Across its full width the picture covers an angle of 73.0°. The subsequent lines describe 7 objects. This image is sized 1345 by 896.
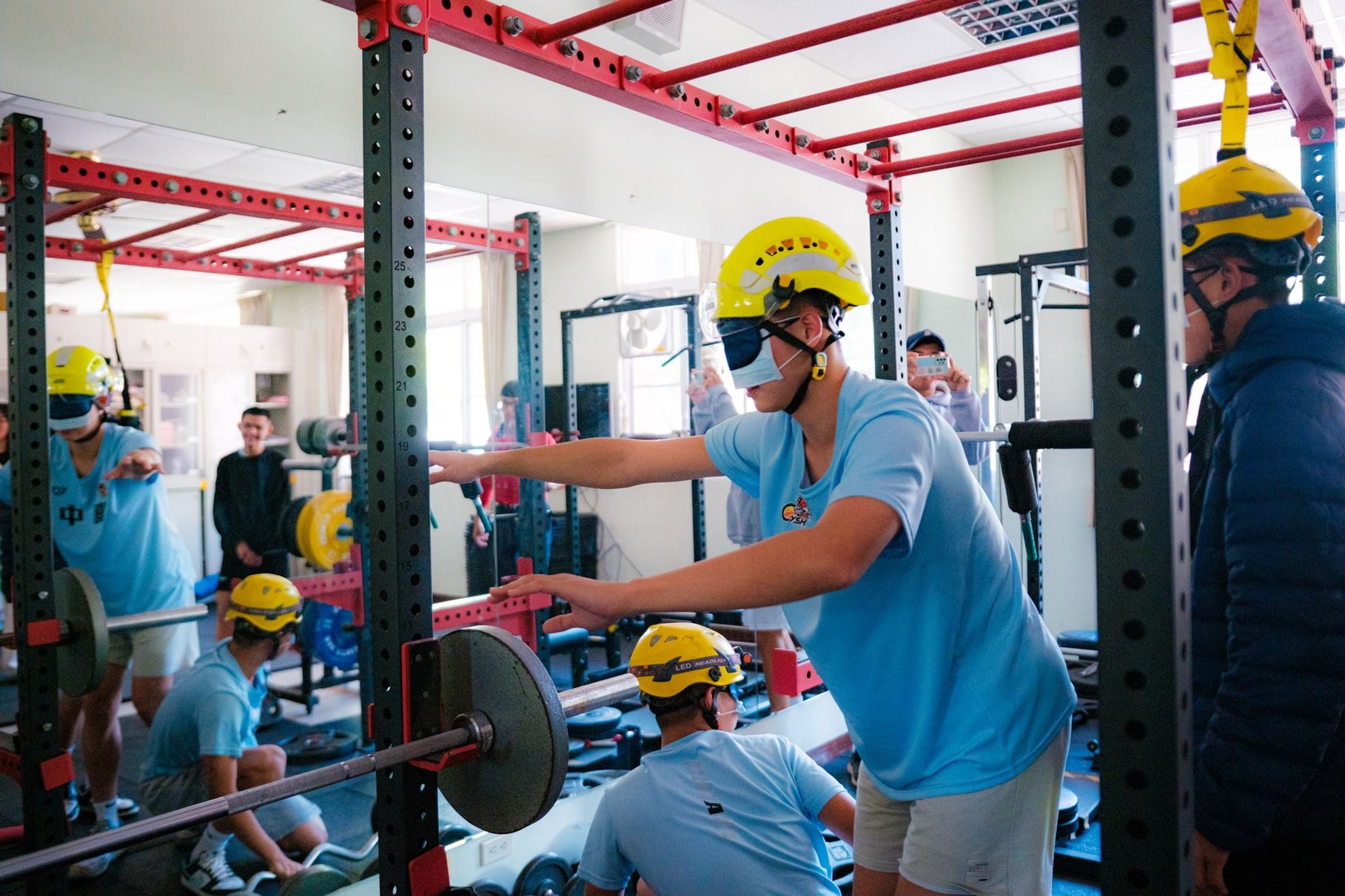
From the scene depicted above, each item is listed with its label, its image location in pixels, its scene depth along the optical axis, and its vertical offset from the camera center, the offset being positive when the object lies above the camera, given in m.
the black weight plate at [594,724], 4.05 -1.22
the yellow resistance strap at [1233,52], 1.13 +0.49
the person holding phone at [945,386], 4.32 +0.29
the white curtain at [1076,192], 6.53 +1.82
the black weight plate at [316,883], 2.46 -1.15
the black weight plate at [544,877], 2.62 -1.24
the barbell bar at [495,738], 1.26 -0.40
